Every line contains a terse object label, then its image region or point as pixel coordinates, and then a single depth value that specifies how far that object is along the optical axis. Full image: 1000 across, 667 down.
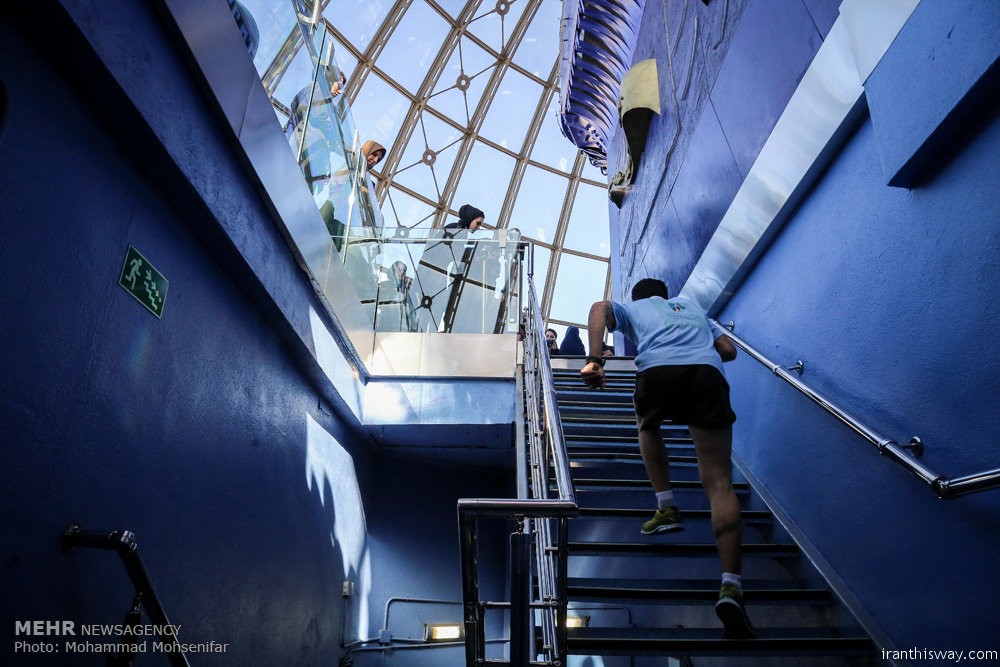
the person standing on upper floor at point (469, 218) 7.86
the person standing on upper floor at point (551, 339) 8.76
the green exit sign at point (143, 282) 2.38
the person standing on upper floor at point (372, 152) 7.46
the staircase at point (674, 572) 2.22
